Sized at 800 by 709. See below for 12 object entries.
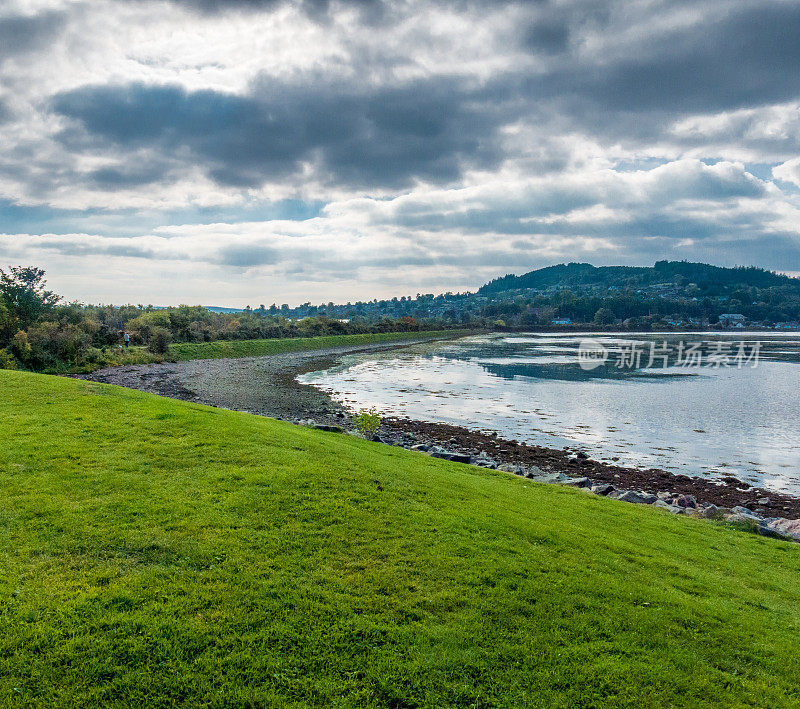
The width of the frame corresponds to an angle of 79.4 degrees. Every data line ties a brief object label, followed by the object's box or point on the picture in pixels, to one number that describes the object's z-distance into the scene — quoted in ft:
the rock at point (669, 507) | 46.86
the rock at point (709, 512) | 43.88
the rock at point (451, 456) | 61.88
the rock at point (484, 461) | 61.77
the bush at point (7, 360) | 132.67
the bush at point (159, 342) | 228.43
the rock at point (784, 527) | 40.30
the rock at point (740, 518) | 41.73
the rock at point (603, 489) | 53.52
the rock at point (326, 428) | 67.88
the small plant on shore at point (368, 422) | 68.23
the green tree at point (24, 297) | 167.12
